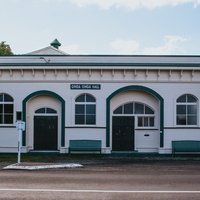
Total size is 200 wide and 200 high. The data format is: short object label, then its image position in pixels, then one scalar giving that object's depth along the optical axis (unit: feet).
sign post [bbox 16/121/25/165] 43.90
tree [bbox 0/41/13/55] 149.16
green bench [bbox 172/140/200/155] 56.65
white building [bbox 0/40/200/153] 58.13
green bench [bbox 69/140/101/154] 57.16
